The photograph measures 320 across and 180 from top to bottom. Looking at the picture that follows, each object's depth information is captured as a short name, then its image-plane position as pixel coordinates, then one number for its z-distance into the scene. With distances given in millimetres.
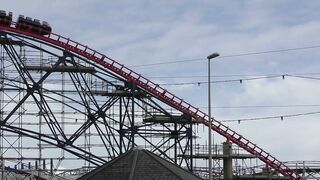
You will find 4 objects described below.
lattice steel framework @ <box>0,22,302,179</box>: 69125
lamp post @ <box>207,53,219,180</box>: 35197
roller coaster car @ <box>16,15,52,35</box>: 68750
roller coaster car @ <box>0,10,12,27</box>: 68381
